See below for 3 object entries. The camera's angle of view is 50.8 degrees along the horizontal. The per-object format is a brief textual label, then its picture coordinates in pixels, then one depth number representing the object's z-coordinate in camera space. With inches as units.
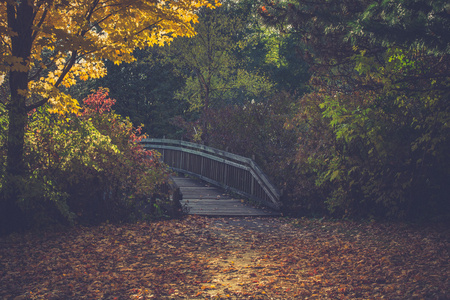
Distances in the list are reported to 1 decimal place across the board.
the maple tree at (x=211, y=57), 793.6
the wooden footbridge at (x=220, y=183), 446.6
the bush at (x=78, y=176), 331.0
